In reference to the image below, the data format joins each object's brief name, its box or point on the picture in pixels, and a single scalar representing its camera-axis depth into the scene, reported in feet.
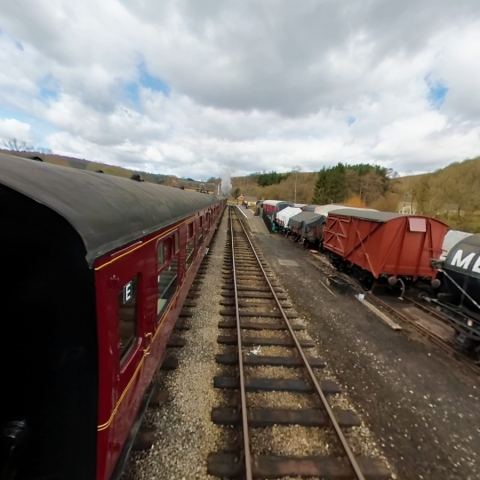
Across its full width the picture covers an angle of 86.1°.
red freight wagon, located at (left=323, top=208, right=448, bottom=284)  30.07
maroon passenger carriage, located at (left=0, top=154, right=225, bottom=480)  5.33
